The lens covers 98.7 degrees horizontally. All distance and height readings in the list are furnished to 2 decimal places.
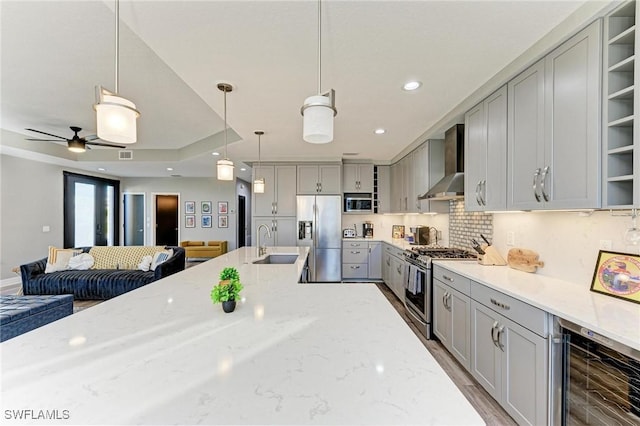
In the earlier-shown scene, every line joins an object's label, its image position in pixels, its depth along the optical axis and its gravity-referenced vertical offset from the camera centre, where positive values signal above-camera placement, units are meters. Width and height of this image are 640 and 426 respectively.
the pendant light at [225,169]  2.69 +0.41
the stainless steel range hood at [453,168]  2.92 +0.49
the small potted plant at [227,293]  1.32 -0.40
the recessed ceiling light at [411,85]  2.26 +1.06
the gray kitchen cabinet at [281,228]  5.34 -0.33
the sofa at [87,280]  4.06 -1.04
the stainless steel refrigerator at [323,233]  5.23 -0.41
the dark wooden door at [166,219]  8.51 -0.25
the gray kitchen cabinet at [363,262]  5.29 -0.97
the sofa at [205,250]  7.83 -1.11
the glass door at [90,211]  6.30 -0.01
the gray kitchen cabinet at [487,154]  2.19 +0.50
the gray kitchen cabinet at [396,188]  4.93 +0.45
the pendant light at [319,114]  1.24 +0.44
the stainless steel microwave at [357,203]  5.56 +0.16
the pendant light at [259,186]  4.00 +0.38
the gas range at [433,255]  2.91 -0.47
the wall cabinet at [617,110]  1.40 +0.53
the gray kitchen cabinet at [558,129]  1.48 +0.52
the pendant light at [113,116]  1.18 +0.41
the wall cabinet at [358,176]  5.55 +0.72
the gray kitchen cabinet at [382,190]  5.61 +0.44
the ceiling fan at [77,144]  3.87 +0.95
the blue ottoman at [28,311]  2.37 -0.96
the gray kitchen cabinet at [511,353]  1.51 -0.89
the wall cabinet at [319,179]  5.31 +0.63
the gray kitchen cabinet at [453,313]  2.25 -0.92
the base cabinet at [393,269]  4.11 -0.95
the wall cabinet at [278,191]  5.32 +0.39
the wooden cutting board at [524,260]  2.21 -0.40
